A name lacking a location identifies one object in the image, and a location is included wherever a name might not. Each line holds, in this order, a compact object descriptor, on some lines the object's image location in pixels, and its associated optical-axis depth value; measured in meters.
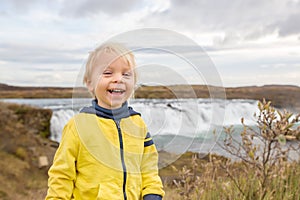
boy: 1.68
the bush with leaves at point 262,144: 1.93
